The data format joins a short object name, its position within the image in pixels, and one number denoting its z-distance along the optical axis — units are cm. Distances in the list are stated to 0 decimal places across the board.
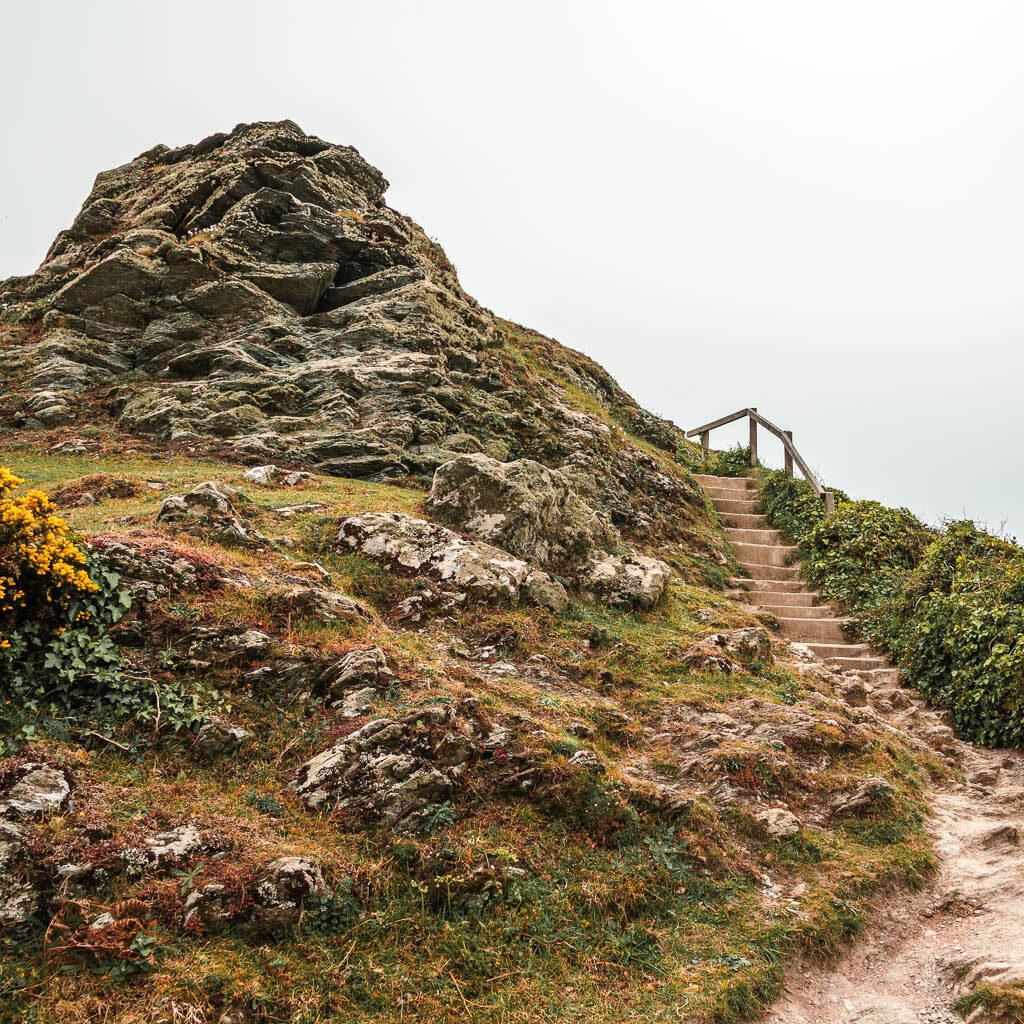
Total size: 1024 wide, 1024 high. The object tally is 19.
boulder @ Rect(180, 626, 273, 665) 609
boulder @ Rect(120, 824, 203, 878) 411
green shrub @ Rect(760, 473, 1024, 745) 947
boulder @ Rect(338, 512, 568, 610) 939
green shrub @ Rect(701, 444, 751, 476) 2162
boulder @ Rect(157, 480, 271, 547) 846
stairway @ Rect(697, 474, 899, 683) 1240
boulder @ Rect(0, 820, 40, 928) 366
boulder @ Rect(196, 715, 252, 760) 529
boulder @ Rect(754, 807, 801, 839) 606
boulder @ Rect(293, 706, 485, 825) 507
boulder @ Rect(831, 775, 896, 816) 657
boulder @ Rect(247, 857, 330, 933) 409
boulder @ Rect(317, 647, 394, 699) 621
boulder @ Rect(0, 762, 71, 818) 413
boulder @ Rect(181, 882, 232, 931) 395
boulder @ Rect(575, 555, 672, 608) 1106
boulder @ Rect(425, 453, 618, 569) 1114
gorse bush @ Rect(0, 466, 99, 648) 527
